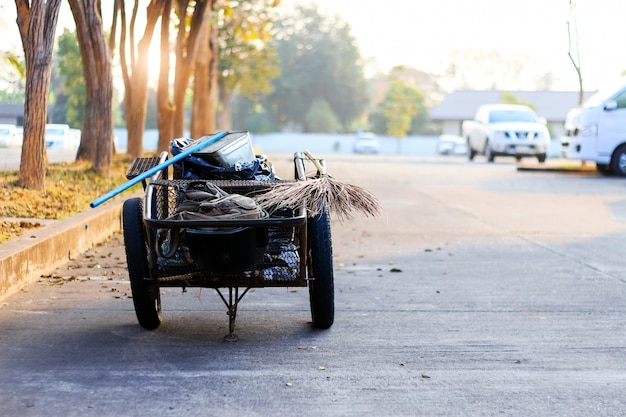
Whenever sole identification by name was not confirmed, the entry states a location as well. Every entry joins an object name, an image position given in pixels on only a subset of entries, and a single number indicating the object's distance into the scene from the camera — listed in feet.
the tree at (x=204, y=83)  92.47
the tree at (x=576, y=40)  104.68
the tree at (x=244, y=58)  129.39
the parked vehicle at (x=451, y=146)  211.41
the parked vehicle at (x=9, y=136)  47.53
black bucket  18.06
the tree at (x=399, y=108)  278.32
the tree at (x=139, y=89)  69.82
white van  73.97
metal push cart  18.12
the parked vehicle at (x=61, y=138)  81.56
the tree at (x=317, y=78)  286.05
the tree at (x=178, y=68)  77.41
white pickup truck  101.86
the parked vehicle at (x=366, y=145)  219.00
